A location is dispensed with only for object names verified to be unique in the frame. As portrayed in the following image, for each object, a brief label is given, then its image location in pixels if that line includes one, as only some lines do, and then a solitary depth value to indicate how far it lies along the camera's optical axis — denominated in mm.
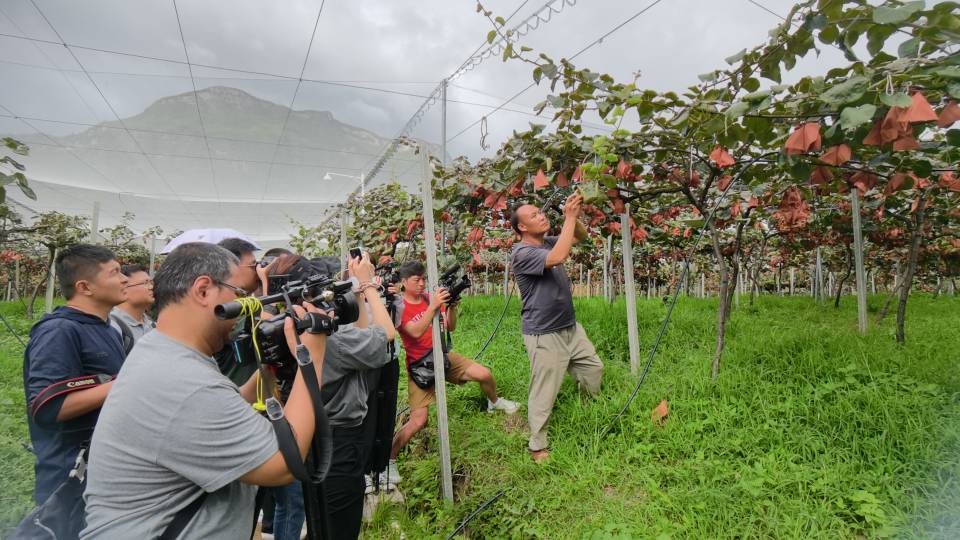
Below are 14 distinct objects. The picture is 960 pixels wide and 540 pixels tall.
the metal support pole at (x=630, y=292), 3451
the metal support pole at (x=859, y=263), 3719
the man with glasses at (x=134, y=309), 2188
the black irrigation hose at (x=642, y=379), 2690
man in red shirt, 3125
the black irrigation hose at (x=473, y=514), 2387
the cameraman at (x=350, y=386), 1776
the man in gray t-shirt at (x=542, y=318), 2736
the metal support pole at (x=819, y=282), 7734
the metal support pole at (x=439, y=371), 2545
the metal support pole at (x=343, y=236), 5166
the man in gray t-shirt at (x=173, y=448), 979
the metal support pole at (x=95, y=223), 6062
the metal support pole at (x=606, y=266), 7264
